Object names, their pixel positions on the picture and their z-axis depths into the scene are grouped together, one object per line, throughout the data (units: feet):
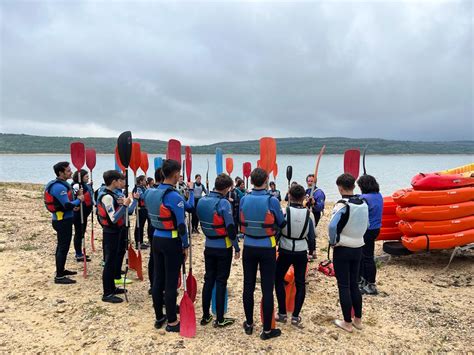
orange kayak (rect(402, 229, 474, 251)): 20.08
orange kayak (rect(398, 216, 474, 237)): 20.20
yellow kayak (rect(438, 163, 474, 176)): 27.76
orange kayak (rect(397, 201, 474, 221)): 20.16
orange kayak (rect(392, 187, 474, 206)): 20.25
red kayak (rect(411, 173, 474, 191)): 20.54
